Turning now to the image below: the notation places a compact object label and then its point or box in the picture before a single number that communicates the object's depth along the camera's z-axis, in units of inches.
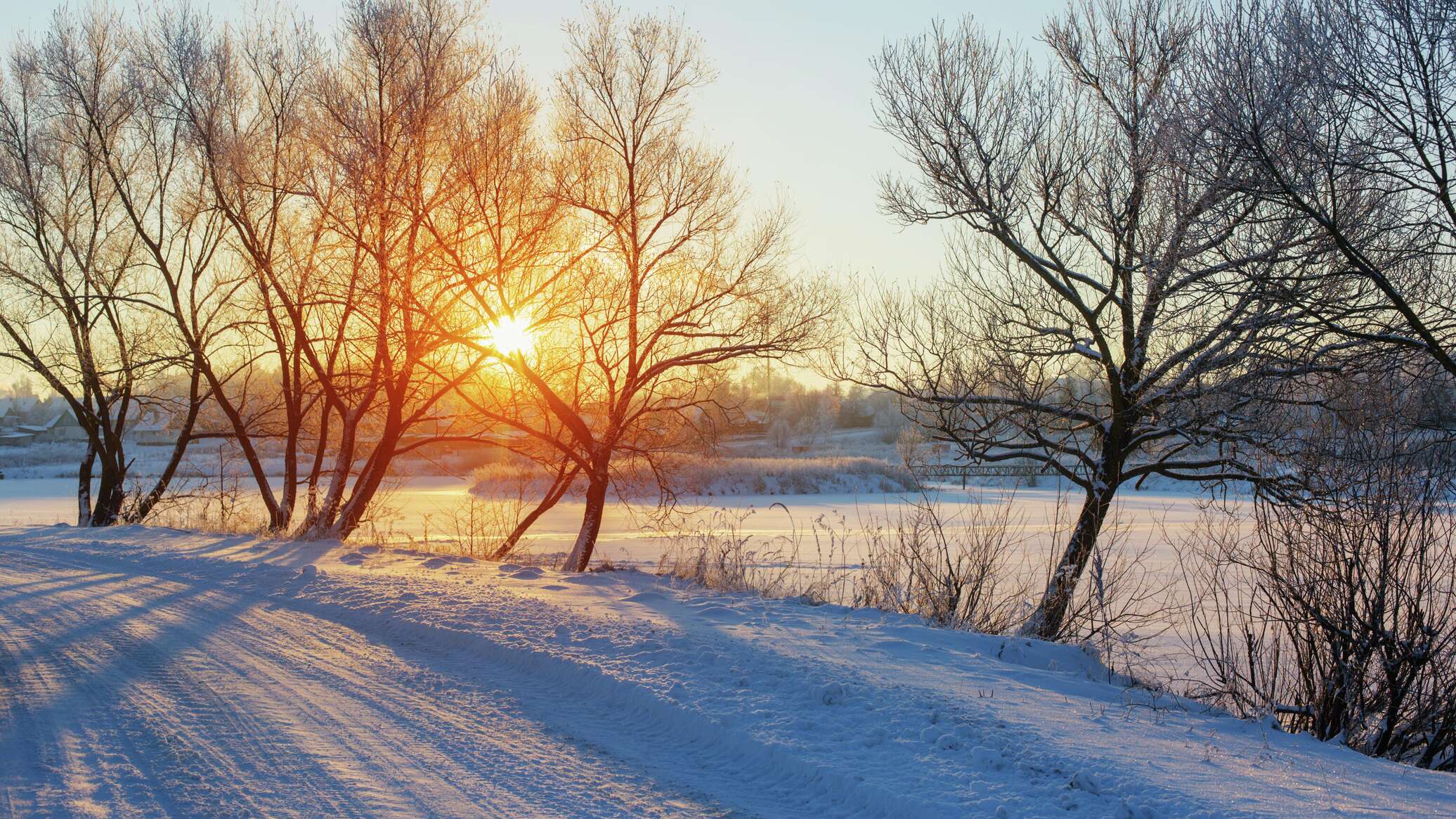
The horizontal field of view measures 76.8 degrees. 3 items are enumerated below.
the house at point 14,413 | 3570.4
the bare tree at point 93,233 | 820.0
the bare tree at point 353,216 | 601.6
